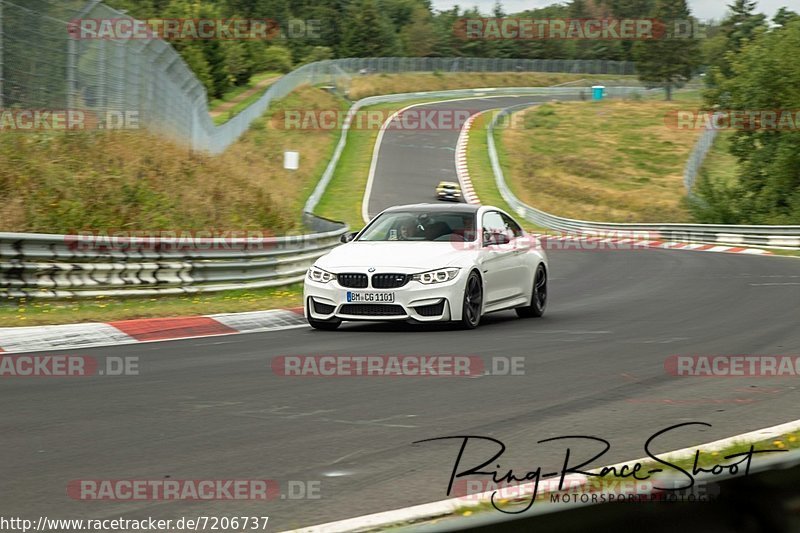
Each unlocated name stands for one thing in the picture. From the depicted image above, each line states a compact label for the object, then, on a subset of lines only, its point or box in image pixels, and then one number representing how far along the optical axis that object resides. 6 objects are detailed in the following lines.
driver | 13.57
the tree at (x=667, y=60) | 115.06
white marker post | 45.00
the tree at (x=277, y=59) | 109.74
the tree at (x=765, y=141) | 47.00
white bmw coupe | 12.43
